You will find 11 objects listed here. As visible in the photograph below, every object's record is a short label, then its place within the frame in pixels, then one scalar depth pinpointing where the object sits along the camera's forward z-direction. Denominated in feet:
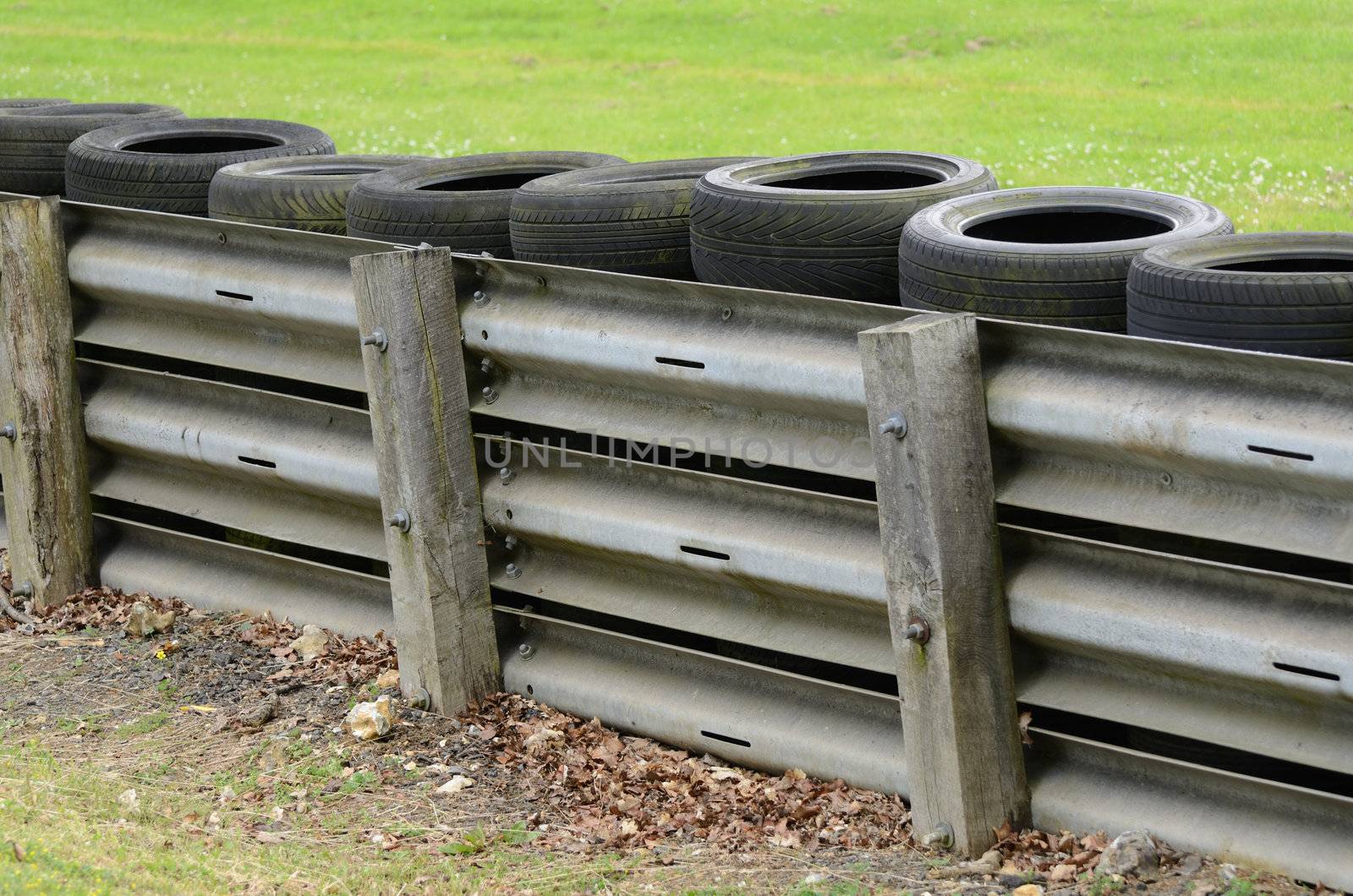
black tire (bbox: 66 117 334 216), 45.91
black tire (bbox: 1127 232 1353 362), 25.21
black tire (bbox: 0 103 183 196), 52.01
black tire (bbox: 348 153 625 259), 38.34
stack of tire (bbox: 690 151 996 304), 32.60
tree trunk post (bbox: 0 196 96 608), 41.83
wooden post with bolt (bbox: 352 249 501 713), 33.45
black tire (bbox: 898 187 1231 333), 28.81
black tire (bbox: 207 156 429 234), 42.34
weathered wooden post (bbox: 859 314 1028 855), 25.88
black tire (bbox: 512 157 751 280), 35.63
